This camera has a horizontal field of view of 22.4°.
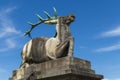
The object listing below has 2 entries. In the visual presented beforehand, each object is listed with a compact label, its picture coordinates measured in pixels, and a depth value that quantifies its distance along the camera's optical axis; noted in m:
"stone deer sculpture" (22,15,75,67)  15.78
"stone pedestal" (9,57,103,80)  14.18
